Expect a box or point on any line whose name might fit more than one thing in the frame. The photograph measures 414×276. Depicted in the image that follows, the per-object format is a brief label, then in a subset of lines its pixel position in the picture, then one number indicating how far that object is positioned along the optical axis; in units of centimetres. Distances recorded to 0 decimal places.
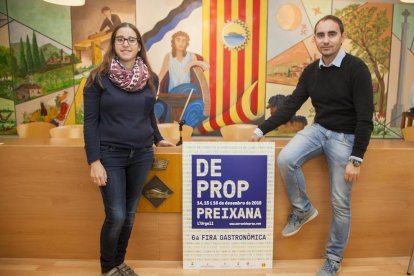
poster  228
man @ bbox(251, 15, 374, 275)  200
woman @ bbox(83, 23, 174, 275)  184
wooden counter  237
